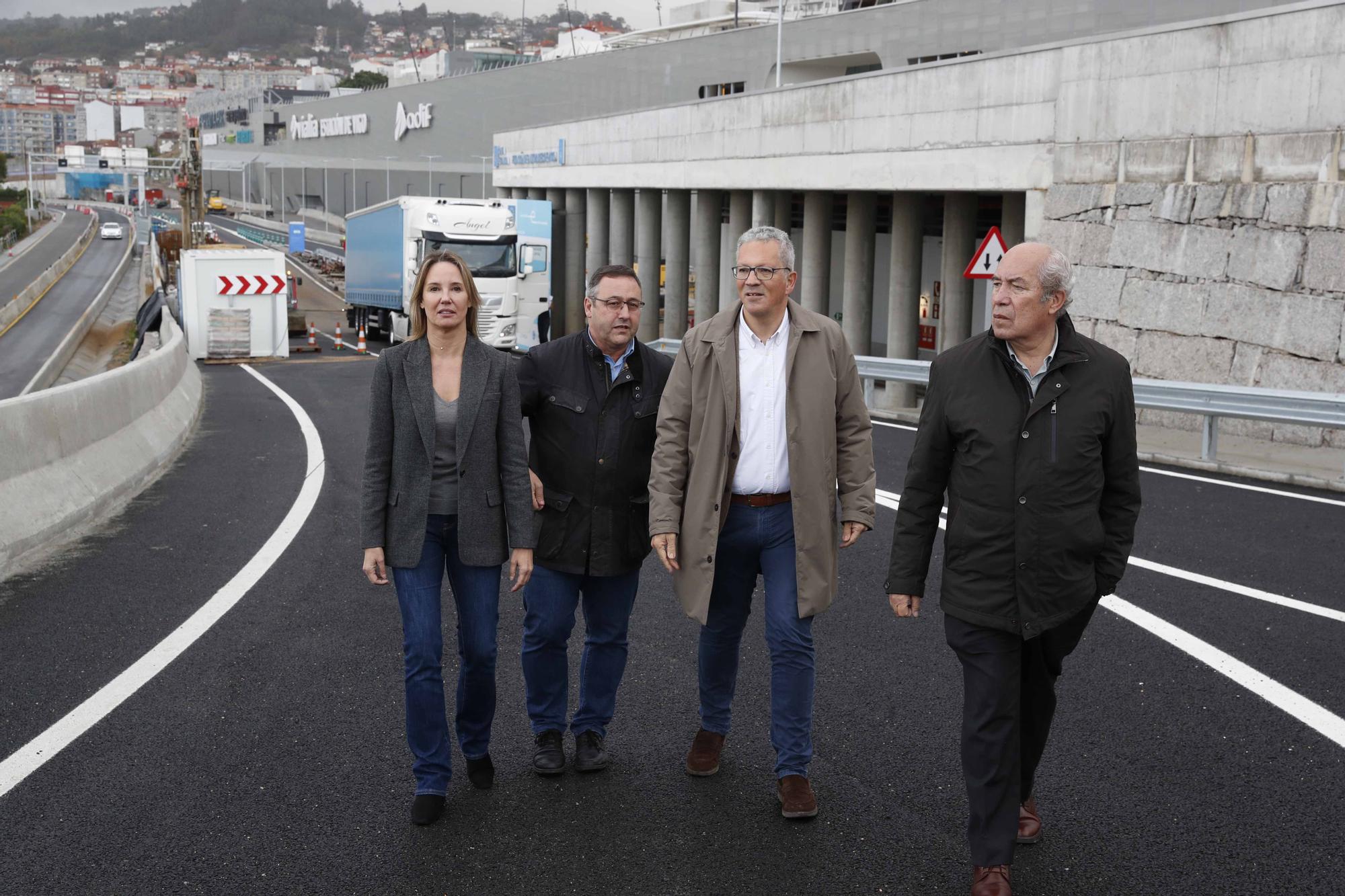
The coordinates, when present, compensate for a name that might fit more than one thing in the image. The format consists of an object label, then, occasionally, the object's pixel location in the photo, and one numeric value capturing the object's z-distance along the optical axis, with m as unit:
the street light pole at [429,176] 93.71
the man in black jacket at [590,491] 5.48
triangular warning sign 19.25
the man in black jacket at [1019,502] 4.50
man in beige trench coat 5.22
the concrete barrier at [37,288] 59.77
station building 16.95
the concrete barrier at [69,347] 38.12
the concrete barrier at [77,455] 9.38
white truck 34.06
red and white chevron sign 30.97
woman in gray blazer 5.18
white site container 30.86
